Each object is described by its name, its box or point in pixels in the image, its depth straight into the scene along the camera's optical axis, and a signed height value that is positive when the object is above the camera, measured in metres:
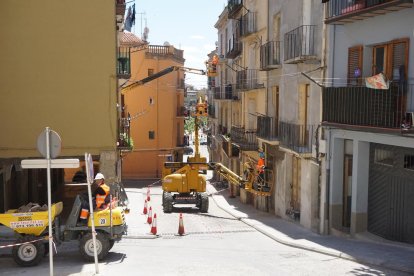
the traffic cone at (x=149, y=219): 19.96 -4.71
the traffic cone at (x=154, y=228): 17.12 -4.36
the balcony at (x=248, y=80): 29.04 +1.35
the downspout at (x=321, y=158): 17.80 -2.00
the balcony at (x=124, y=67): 18.86 +1.33
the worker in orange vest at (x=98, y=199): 12.73 -2.55
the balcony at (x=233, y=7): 34.29 +6.64
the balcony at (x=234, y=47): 34.81 +3.92
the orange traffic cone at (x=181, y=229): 17.67 -4.54
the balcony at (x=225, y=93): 37.54 +0.69
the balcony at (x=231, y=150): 34.12 -3.34
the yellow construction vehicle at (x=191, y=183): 25.23 -4.17
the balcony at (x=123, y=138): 18.16 -1.54
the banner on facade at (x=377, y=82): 13.73 +0.57
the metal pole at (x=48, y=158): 9.77 -1.14
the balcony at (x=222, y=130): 42.13 -2.47
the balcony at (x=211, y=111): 50.56 -0.99
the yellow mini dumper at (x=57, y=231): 12.21 -3.32
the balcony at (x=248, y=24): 29.25 +4.65
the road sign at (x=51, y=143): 9.82 -0.85
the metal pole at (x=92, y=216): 10.26 -2.55
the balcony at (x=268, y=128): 24.65 -1.31
